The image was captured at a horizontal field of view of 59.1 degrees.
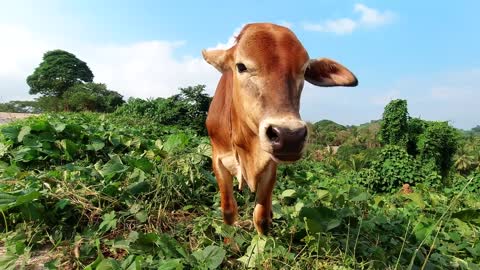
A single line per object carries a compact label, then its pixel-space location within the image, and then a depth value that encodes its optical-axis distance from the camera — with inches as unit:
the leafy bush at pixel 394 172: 790.5
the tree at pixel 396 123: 1160.8
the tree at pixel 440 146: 1067.9
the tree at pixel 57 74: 1656.0
